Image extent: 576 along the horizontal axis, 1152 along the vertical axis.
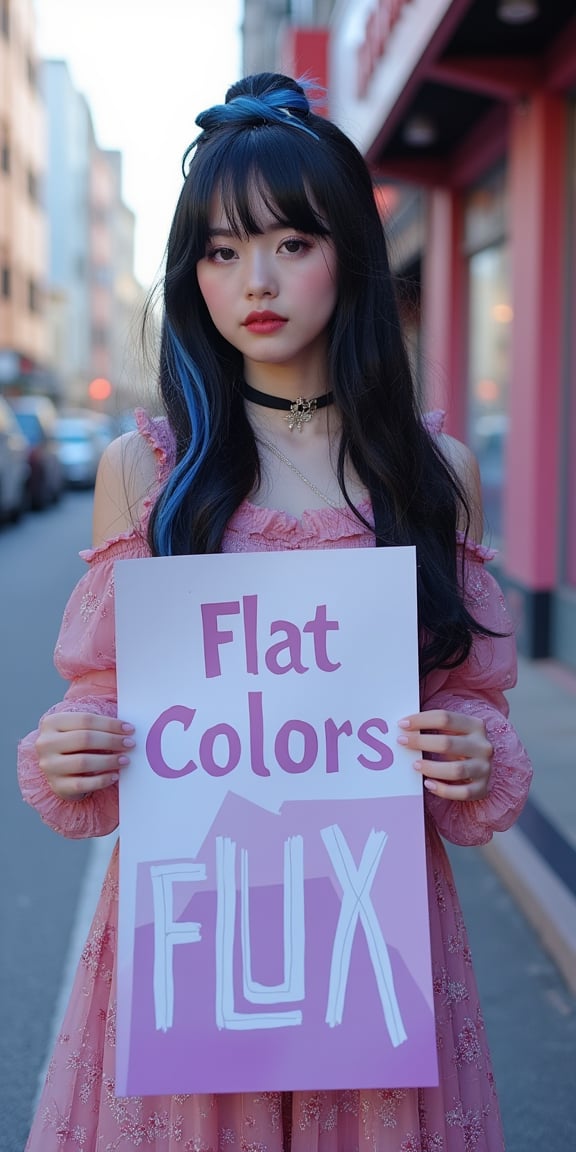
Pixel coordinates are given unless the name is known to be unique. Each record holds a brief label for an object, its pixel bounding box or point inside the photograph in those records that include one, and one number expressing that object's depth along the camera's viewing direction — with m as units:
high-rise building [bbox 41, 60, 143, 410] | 61.94
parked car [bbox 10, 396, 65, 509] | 18.66
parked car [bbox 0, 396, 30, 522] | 15.38
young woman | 1.63
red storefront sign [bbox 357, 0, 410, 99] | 8.28
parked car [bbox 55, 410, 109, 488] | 26.45
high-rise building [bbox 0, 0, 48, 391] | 38.16
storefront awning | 6.55
